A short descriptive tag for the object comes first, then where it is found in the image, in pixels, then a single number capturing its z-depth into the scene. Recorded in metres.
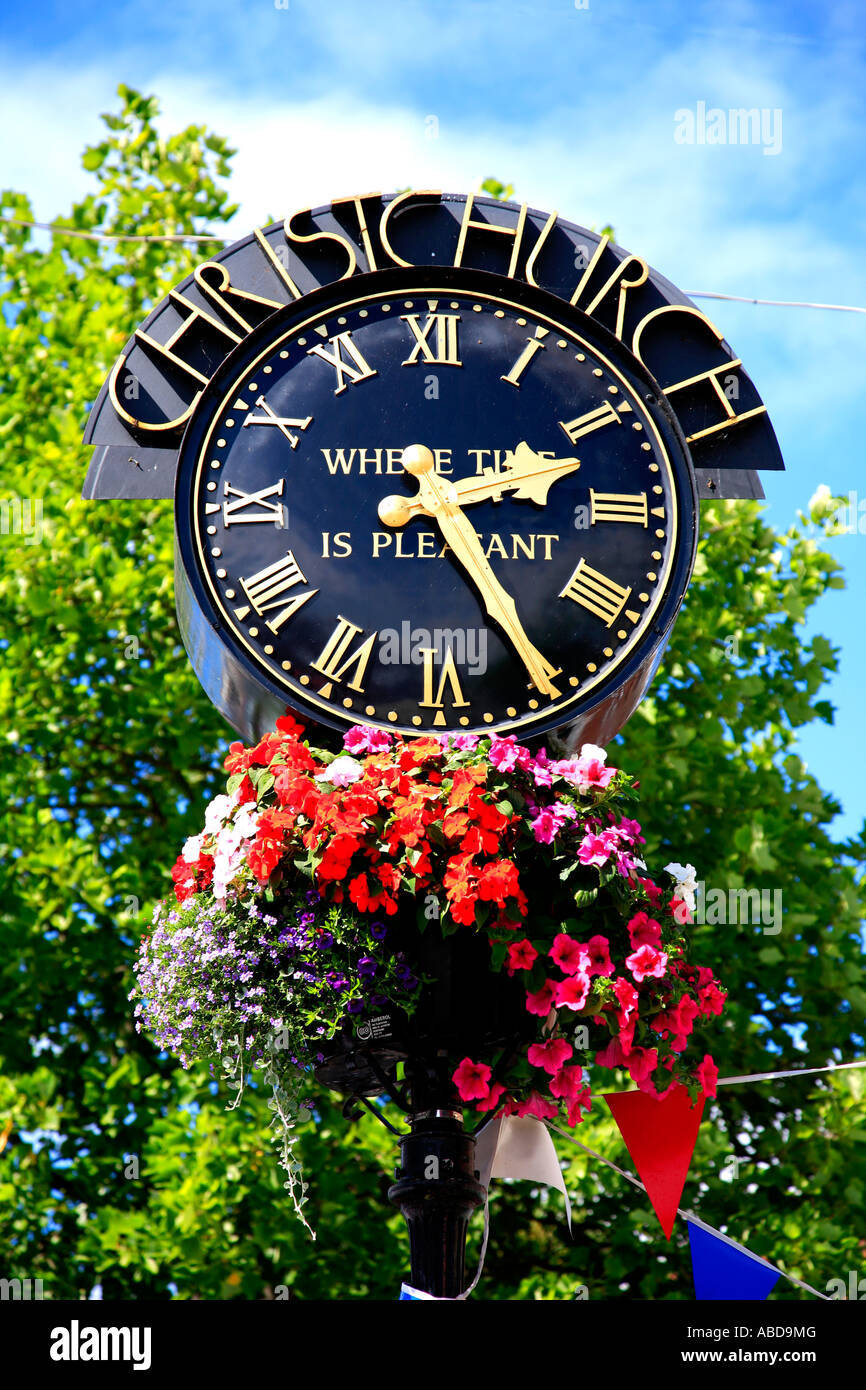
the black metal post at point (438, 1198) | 3.60
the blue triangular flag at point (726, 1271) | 4.15
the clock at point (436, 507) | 3.92
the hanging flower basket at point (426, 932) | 3.48
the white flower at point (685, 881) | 3.87
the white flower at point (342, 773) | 3.62
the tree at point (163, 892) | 9.10
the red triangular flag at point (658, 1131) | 4.02
